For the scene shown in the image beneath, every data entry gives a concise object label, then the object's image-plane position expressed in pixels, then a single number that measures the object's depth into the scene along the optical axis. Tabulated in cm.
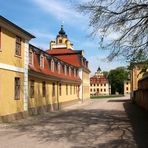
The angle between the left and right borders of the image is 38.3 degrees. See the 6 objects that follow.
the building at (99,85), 8372
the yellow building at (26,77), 1214
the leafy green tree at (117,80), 7777
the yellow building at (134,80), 3170
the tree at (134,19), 1082
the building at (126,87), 7718
